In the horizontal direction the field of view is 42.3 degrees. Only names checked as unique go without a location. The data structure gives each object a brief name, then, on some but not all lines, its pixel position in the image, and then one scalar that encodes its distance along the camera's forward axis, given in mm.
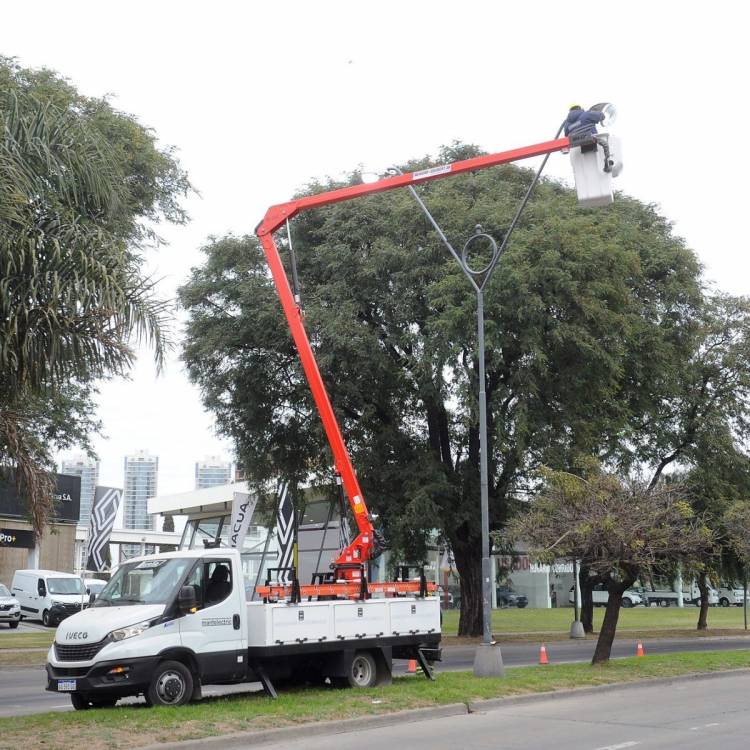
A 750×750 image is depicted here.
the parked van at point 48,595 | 40406
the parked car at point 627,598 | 81781
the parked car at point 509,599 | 77938
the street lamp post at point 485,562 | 17500
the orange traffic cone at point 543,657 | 21047
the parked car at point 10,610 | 38281
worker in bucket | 12289
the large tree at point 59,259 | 11344
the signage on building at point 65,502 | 47556
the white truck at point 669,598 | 88750
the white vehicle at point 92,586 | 41556
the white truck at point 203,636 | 12617
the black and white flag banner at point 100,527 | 27359
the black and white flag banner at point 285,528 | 28719
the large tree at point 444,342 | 28297
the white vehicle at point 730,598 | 87438
